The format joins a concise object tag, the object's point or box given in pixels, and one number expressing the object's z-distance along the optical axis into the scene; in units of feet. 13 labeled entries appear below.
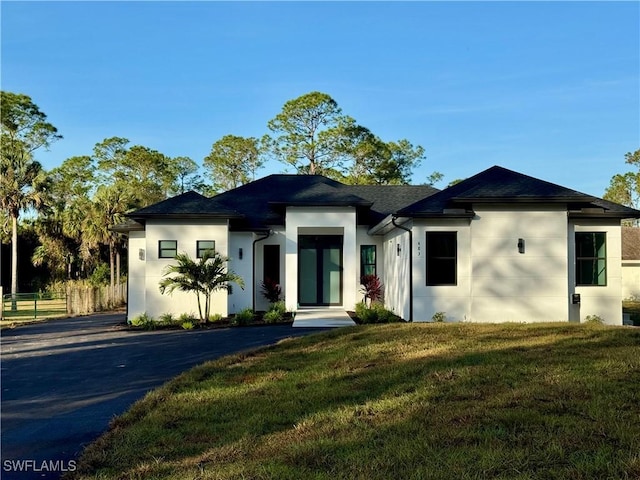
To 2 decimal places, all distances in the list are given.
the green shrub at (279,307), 51.57
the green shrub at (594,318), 47.20
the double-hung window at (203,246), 51.92
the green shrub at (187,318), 49.08
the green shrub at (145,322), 48.08
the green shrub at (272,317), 48.67
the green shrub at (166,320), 49.16
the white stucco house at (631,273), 100.07
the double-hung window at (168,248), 51.80
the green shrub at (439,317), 45.01
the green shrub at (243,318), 47.96
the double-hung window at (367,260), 60.44
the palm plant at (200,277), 47.47
